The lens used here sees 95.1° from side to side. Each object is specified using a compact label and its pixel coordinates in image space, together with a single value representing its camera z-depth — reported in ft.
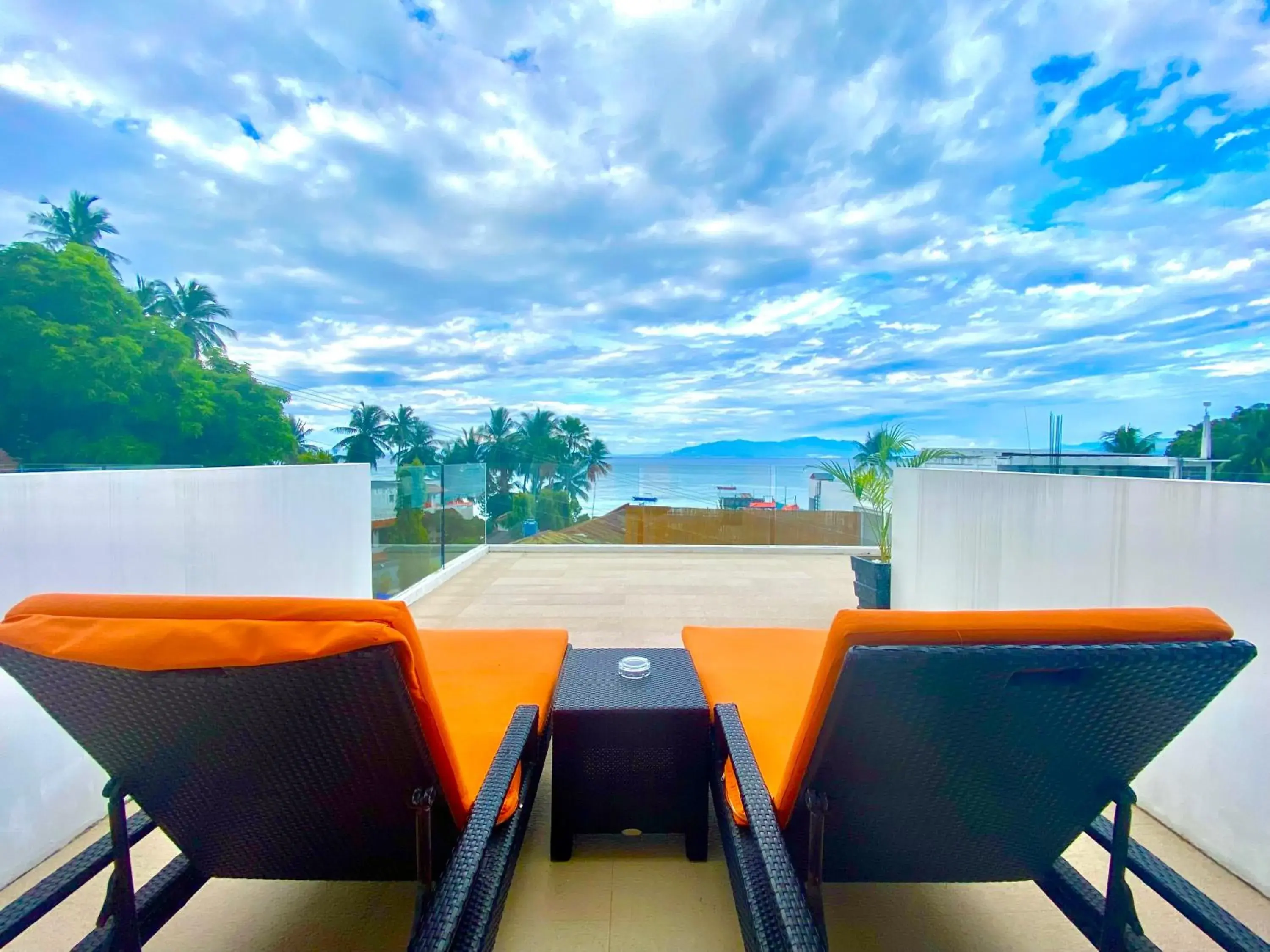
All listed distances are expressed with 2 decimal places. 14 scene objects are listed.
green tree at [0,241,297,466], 67.82
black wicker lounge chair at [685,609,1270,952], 3.20
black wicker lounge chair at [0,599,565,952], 3.31
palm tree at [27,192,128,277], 86.48
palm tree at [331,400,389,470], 111.14
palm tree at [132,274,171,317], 94.32
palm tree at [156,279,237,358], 96.17
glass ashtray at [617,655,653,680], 6.12
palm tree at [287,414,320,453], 102.94
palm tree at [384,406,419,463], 114.32
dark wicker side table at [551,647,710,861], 5.39
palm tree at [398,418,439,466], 105.29
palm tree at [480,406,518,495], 87.76
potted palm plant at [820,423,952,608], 16.99
